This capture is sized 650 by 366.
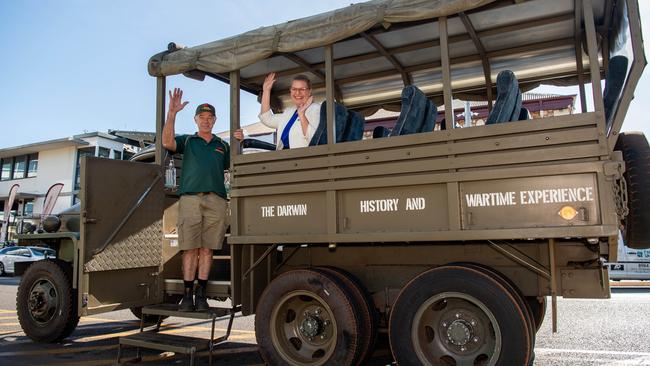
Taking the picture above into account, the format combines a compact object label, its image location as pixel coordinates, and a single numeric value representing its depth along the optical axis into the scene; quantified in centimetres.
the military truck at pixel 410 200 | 343
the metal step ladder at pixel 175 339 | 432
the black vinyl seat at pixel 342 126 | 455
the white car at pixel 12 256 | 2083
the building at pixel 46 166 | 2845
